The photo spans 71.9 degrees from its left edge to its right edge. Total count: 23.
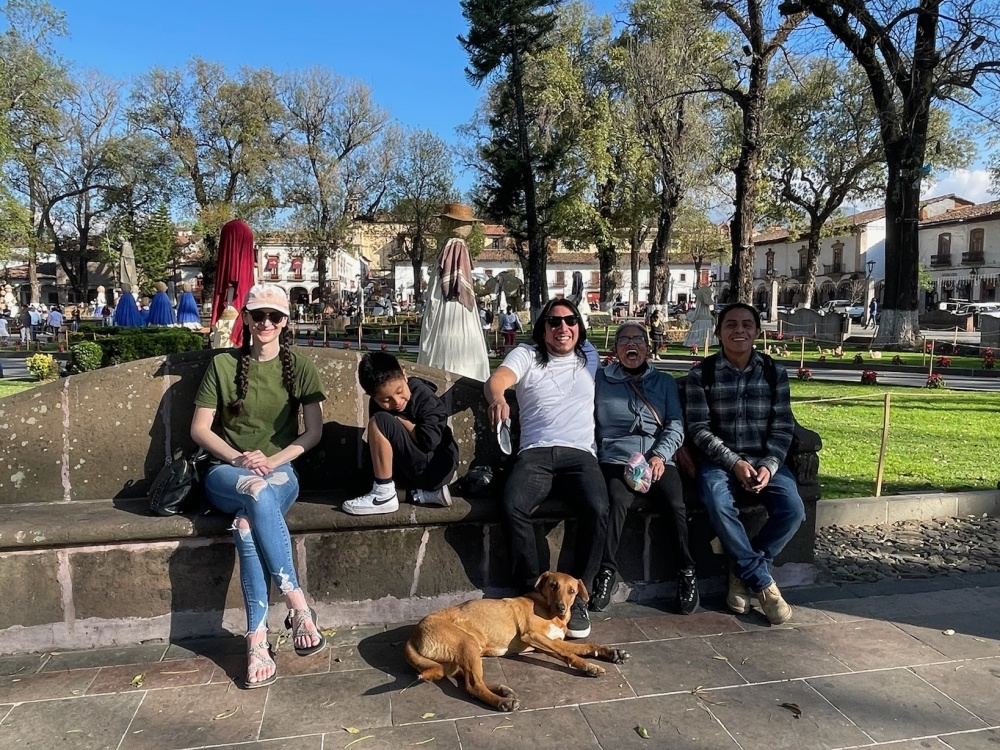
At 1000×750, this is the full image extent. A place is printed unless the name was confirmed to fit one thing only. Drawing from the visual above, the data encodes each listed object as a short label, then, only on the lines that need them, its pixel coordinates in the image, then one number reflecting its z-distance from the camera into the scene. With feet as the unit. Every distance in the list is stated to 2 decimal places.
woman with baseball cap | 10.12
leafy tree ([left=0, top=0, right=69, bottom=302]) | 88.22
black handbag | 10.75
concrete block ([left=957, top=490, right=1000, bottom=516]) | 17.17
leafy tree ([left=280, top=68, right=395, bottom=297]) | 136.67
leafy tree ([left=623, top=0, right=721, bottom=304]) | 86.99
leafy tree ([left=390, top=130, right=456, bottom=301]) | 154.40
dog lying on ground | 9.40
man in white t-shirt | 11.17
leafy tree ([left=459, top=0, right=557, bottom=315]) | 72.64
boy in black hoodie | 11.09
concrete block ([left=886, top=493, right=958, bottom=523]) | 16.65
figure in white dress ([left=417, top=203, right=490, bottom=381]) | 22.40
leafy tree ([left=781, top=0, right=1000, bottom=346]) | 46.65
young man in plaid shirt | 11.62
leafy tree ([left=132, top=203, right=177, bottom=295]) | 148.05
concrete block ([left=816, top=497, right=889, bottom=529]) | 16.29
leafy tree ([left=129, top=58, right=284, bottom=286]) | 125.39
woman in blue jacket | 11.64
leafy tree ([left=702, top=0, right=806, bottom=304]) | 51.75
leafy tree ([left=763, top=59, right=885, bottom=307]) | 100.17
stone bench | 10.53
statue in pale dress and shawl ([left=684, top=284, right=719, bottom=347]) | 68.74
